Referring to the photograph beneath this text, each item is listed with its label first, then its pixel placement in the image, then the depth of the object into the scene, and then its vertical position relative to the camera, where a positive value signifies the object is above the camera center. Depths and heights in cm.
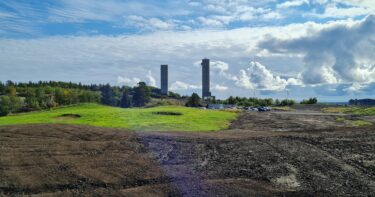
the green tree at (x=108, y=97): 13982 +131
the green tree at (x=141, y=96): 13675 +161
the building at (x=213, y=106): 9912 -158
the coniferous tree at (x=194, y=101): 10732 -21
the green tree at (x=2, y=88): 13606 +463
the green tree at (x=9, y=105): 7669 -86
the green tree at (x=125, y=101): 13712 -20
